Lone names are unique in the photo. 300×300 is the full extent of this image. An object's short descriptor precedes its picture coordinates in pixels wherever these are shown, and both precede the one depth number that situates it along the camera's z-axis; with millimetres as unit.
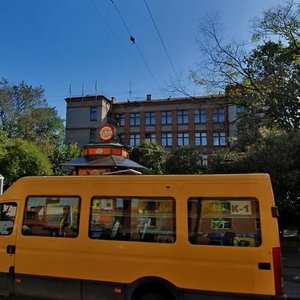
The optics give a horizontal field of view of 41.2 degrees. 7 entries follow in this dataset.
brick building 65562
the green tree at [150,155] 50531
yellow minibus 5918
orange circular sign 29875
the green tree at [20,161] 35844
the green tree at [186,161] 28575
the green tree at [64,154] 50484
